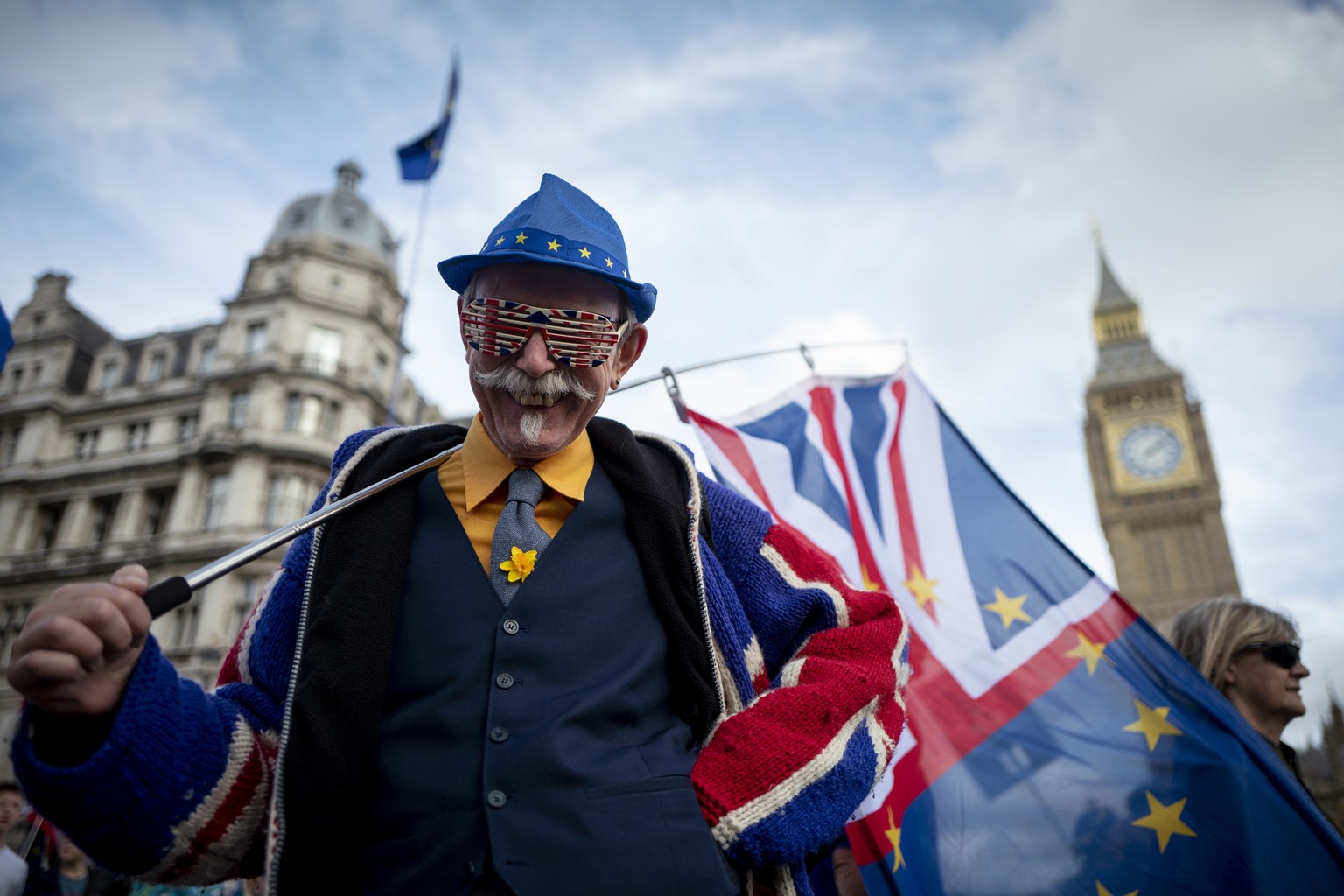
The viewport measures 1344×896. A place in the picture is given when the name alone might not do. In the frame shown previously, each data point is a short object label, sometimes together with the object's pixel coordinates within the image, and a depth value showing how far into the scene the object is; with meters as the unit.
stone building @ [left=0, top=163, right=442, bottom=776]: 25.53
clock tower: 59.94
